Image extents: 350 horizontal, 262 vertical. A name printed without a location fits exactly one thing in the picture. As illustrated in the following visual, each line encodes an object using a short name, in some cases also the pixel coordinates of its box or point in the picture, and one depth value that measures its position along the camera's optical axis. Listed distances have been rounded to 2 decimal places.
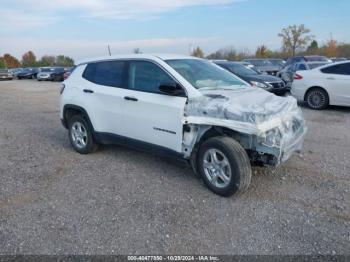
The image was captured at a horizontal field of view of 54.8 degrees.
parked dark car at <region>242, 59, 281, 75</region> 19.83
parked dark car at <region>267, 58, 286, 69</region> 22.86
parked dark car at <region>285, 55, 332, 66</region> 22.17
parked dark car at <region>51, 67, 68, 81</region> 32.31
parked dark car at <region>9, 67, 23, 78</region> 42.54
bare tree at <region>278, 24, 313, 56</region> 63.31
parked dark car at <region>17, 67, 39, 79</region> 40.62
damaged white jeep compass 3.92
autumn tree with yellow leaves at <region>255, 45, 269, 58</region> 61.59
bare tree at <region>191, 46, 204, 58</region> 68.31
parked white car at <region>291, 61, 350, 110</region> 9.28
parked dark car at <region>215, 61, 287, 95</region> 11.37
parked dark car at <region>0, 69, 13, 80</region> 38.00
